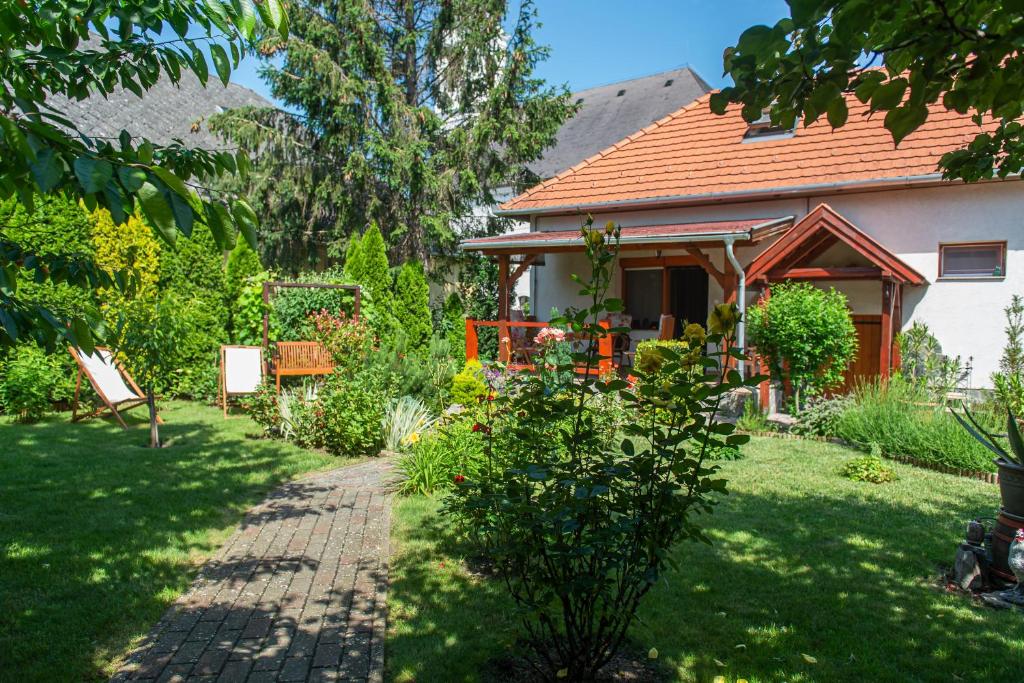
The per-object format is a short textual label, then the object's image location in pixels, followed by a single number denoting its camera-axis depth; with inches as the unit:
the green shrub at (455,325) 631.2
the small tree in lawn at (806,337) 364.8
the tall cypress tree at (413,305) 615.8
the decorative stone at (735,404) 389.1
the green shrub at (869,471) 272.1
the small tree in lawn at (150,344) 316.5
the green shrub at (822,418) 350.9
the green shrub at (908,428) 287.4
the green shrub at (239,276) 496.4
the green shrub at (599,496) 104.0
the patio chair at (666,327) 455.8
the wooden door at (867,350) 427.2
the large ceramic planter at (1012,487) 164.4
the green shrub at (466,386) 285.4
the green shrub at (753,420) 366.3
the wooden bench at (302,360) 433.4
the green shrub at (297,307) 488.4
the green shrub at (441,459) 243.4
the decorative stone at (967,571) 169.0
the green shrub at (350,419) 314.0
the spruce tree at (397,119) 661.3
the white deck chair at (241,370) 425.4
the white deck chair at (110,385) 366.6
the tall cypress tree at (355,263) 583.8
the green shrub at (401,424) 324.8
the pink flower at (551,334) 341.9
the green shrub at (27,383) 372.2
